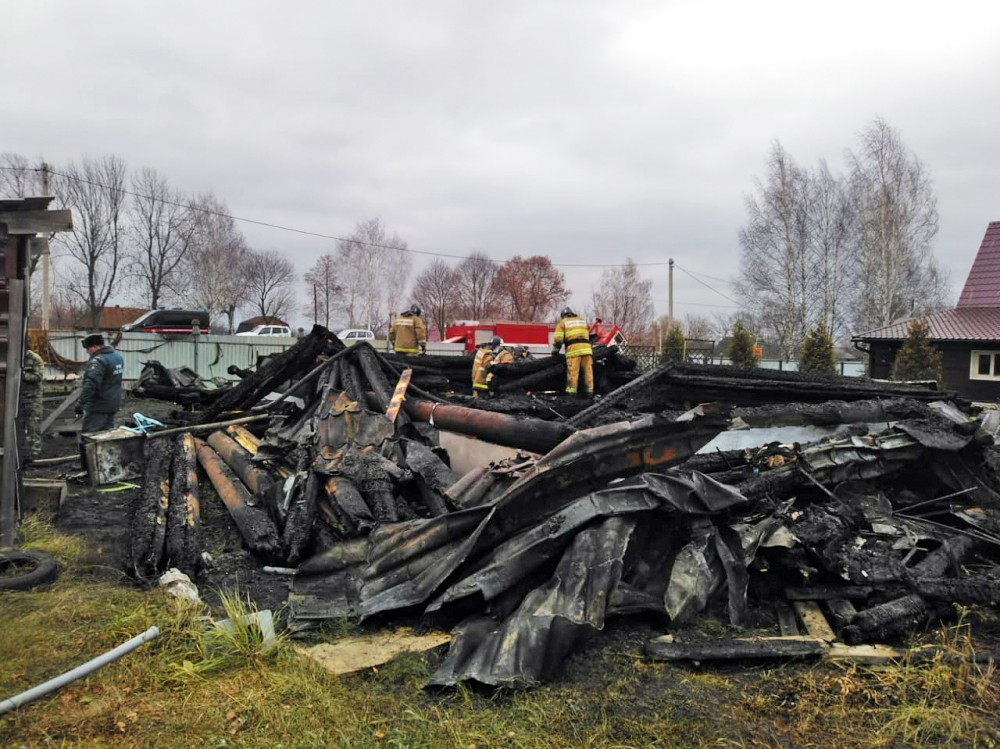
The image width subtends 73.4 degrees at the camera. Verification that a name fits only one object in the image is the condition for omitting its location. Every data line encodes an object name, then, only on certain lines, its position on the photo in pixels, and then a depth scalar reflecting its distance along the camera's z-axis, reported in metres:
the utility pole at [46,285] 24.05
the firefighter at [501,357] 9.74
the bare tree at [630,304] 55.41
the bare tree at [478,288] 56.59
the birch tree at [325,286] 51.19
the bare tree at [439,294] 56.66
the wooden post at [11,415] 4.70
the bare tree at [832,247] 31.36
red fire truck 27.09
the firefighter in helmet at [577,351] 9.62
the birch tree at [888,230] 29.58
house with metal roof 21.30
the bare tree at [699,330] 60.03
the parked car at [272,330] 32.62
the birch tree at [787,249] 31.27
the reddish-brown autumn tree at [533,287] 54.41
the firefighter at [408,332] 11.82
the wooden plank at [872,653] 3.29
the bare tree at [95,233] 36.25
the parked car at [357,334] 33.33
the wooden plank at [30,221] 4.64
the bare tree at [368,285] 45.91
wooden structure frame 4.66
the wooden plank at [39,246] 5.59
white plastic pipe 2.64
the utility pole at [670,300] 33.98
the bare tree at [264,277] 50.34
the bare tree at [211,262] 40.91
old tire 4.09
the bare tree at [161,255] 39.28
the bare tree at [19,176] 28.28
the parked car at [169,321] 24.18
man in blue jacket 8.07
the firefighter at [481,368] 9.64
